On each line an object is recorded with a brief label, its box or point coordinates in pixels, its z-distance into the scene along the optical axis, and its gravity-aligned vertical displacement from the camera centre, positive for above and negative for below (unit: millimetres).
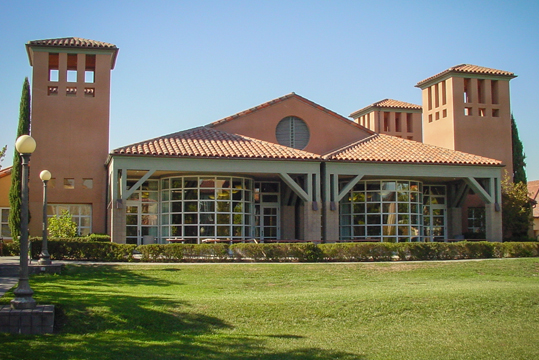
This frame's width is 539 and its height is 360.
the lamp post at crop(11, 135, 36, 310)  11291 -491
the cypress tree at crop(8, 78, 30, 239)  28703 +2143
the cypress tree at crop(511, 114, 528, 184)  37094 +3476
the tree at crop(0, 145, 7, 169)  26222 +2930
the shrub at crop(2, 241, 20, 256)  25125 -1207
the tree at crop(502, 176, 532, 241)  32500 +294
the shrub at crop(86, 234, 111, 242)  24641 -750
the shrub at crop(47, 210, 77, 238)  26875 -332
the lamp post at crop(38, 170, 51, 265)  18953 -458
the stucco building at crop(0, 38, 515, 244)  26359 +2048
